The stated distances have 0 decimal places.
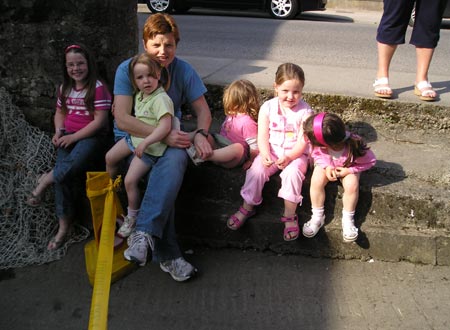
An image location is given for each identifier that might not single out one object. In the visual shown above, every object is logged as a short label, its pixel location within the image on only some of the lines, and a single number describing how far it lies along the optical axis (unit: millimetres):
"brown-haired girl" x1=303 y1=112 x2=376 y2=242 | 2936
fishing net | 3303
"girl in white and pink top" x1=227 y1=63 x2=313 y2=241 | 3072
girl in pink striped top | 3256
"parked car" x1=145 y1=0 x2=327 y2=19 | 11328
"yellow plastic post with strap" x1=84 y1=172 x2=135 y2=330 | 2088
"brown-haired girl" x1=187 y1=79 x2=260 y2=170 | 3283
